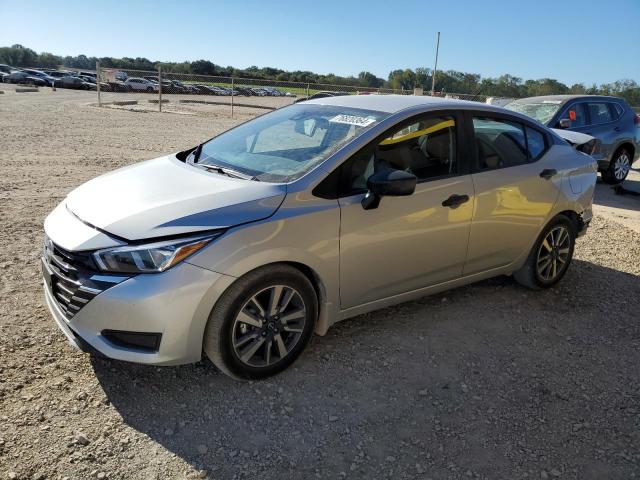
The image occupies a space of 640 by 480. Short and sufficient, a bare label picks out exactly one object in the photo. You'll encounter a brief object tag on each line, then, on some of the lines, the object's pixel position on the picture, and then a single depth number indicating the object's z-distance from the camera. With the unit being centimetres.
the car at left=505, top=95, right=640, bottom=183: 998
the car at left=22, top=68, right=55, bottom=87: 4933
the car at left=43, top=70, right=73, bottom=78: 5512
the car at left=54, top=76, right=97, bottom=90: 4834
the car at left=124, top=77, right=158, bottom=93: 4950
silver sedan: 281
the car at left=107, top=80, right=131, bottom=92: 4631
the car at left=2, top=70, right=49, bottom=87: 4909
